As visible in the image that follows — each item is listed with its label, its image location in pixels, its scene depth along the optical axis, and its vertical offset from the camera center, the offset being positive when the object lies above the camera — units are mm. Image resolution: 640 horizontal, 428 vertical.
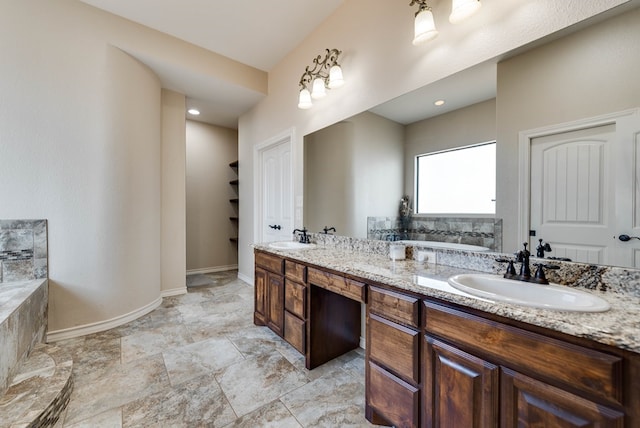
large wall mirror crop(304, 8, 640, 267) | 1082 +518
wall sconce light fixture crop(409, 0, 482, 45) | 1478 +1149
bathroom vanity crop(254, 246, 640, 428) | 732 -505
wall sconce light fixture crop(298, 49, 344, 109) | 2338 +1315
